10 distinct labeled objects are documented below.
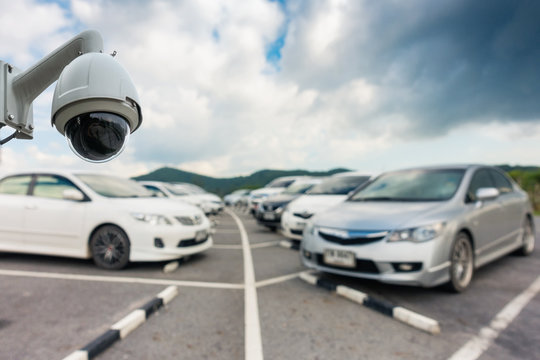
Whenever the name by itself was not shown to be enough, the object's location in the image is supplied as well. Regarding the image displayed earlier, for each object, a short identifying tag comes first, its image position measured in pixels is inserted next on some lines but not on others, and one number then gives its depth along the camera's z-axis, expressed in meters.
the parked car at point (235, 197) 28.78
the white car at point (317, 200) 6.98
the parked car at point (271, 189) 14.43
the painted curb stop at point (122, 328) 2.17
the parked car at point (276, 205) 8.96
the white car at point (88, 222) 4.86
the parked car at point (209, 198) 15.35
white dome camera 1.04
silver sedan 3.40
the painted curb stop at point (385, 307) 2.70
